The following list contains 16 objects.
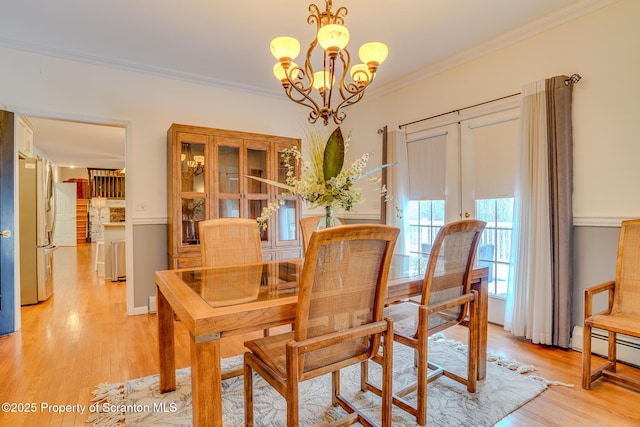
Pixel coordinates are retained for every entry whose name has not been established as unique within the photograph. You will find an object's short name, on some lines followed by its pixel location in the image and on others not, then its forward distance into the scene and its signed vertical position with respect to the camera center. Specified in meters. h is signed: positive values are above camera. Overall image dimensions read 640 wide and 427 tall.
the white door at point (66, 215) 10.06 -0.02
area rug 1.73 -1.08
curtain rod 2.55 +1.02
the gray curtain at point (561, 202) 2.53 +0.07
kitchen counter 5.39 -0.39
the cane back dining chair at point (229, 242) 2.26 -0.20
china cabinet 3.35 +0.30
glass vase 1.94 -0.04
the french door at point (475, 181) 3.01 +0.31
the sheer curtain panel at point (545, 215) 2.54 -0.03
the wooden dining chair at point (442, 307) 1.65 -0.51
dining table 1.19 -0.37
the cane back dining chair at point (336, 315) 1.20 -0.41
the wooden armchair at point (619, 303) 2.00 -0.60
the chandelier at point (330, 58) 1.86 +0.94
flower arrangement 1.86 +0.18
